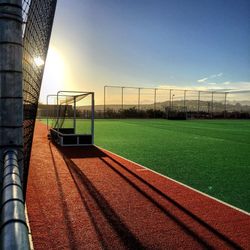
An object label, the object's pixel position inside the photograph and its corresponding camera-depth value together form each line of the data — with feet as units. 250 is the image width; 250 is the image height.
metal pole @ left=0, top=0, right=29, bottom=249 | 3.39
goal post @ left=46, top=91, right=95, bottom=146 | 29.24
